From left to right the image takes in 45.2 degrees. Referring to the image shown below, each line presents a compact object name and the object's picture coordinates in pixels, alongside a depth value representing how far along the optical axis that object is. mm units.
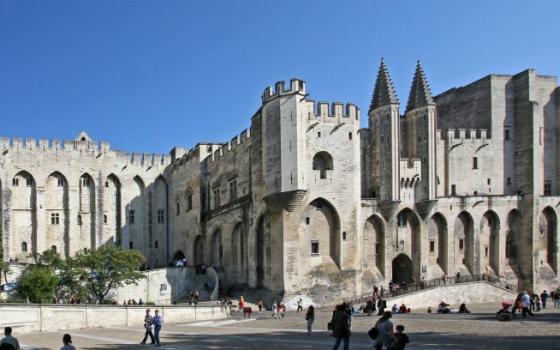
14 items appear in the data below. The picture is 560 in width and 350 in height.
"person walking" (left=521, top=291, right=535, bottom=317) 26844
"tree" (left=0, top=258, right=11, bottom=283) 41525
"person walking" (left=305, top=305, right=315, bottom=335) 22938
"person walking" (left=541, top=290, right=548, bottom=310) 34331
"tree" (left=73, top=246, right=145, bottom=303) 41062
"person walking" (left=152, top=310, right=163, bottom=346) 20602
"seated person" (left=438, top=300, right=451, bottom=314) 32906
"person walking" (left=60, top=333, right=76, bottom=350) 12709
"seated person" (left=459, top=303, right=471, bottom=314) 32406
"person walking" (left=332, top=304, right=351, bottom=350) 15930
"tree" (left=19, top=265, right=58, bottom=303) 38438
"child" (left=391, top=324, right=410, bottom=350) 13195
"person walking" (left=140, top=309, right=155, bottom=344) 21047
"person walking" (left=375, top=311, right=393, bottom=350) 14883
